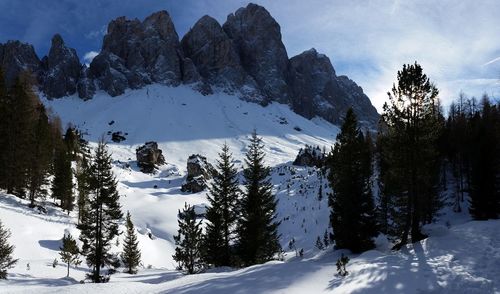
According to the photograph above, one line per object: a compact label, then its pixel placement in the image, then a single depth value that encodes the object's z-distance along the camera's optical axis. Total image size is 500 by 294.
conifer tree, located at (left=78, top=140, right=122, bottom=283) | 24.17
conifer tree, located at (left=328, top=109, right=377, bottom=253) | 21.06
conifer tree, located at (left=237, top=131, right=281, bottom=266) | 23.89
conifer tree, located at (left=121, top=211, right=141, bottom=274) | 31.89
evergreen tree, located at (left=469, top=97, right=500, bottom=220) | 31.94
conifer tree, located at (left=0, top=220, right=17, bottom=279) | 19.35
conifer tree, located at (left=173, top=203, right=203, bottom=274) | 25.78
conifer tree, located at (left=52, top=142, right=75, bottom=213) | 43.78
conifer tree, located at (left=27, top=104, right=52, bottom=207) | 37.75
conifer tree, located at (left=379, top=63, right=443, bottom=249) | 20.28
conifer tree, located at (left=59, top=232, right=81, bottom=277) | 23.83
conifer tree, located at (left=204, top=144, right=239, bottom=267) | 24.94
